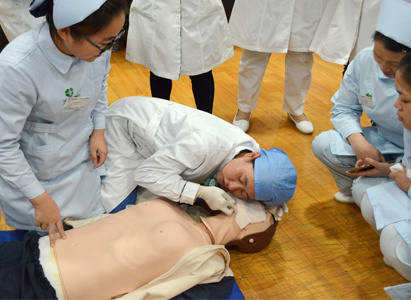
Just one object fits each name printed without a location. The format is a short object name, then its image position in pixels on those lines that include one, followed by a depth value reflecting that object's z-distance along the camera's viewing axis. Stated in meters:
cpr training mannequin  1.25
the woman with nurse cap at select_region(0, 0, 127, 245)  1.20
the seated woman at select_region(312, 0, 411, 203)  1.44
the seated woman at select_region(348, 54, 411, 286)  1.34
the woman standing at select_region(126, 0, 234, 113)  1.94
